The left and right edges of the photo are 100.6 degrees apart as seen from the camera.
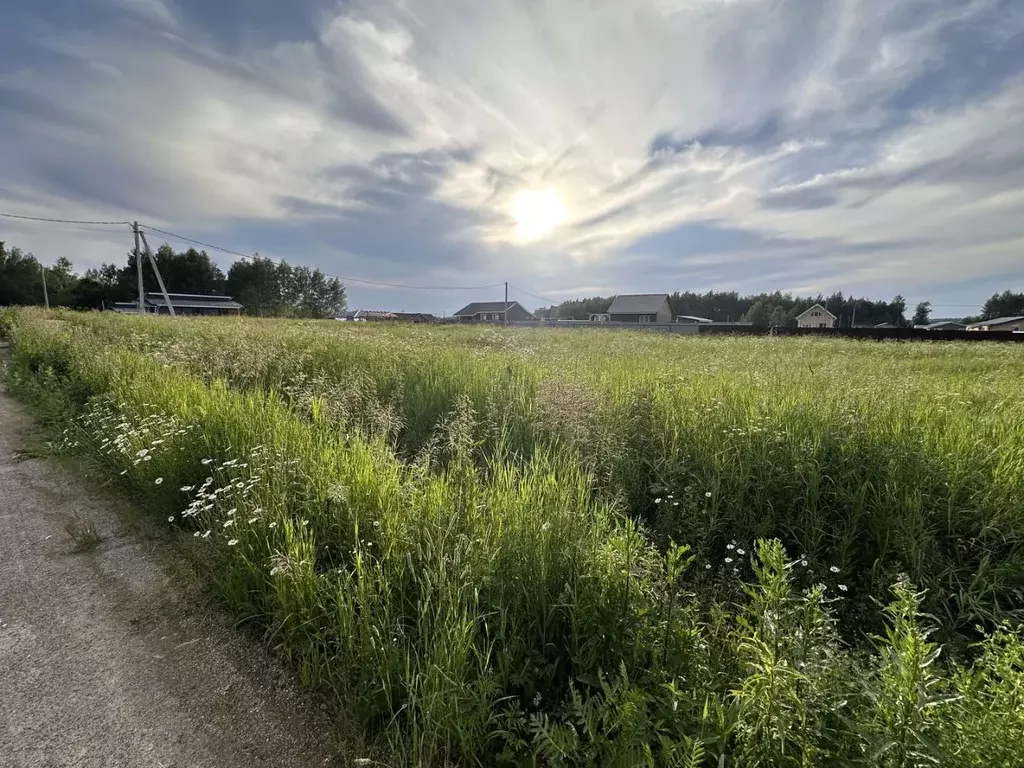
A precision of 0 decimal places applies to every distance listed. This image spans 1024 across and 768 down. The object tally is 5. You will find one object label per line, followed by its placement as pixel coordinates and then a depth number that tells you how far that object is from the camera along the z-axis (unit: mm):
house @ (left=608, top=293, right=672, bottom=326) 68062
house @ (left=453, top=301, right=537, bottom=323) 87750
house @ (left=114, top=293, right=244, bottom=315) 60250
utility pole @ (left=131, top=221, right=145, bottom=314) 33419
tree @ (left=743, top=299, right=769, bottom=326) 85312
